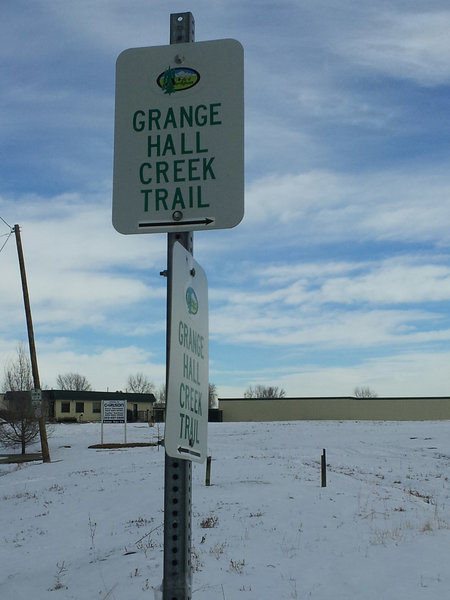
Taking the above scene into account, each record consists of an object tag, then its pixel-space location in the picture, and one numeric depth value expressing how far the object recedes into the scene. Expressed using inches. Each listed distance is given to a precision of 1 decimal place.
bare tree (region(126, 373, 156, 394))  5078.7
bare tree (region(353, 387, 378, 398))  5965.6
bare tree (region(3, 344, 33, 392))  1604.3
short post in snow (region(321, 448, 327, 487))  624.7
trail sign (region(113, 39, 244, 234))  90.4
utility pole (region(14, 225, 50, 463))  1050.1
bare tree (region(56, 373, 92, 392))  5039.9
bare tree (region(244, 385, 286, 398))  5753.0
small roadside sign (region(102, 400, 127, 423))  1518.2
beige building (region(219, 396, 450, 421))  2664.9
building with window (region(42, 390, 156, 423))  2862.7
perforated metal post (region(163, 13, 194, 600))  80.4
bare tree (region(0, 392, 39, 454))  1418.6
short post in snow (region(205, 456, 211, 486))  647.1
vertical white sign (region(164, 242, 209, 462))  75.5
